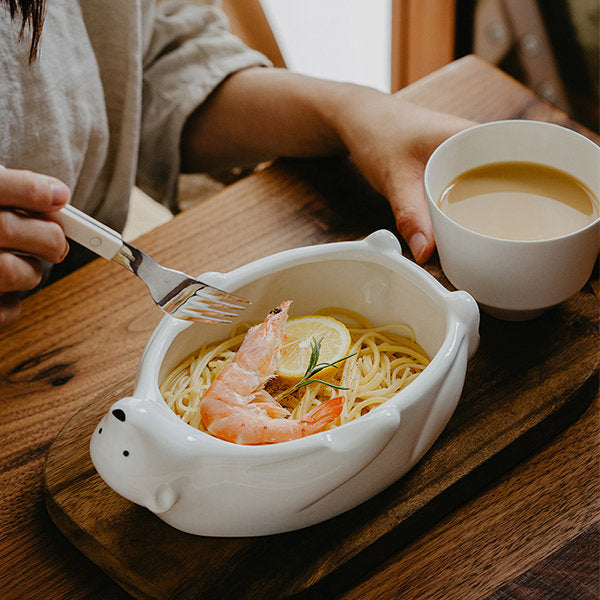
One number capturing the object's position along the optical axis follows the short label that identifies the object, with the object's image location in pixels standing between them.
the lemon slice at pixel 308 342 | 0.82
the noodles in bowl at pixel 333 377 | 0.78
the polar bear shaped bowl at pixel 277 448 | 0.64
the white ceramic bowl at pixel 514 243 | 0.80
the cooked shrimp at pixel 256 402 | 0.69
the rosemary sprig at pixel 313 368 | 0.79
